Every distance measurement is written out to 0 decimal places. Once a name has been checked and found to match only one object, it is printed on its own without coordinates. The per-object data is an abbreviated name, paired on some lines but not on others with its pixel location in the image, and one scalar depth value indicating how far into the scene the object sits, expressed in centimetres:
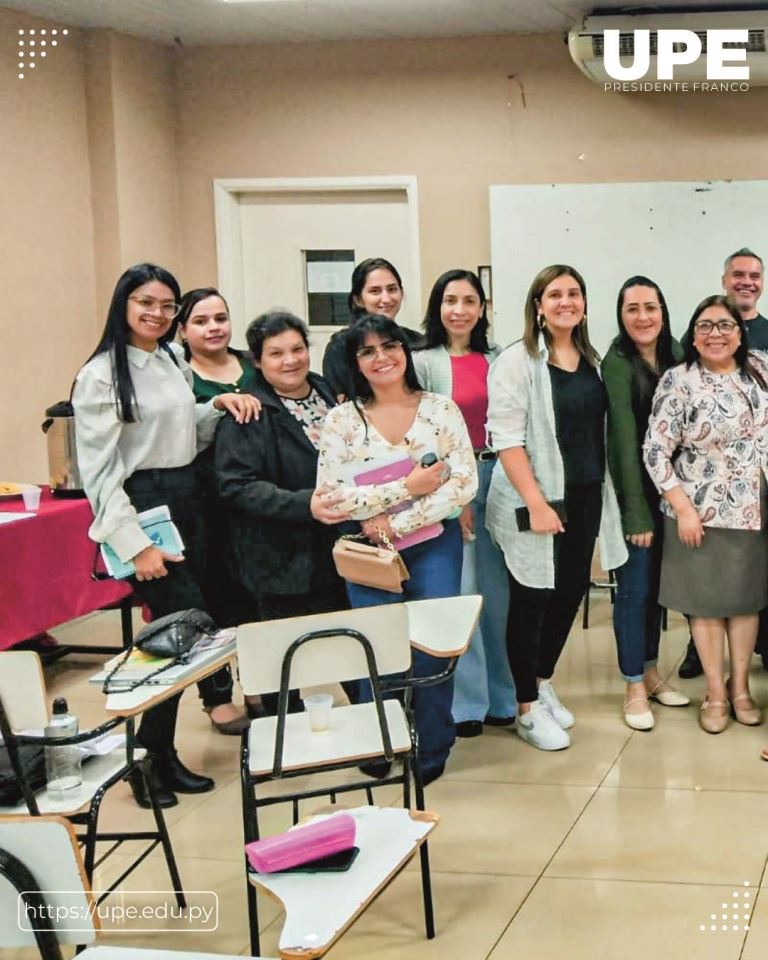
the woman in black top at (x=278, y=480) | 332
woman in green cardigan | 360
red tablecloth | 400
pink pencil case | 204
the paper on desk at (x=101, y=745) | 262
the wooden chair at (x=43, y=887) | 164
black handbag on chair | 258
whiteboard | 550
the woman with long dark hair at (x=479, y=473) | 364
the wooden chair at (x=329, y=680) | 235
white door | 586
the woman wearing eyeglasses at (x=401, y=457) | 317
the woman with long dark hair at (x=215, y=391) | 351
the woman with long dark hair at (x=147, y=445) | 305
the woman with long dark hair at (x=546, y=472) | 345
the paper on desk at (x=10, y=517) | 405
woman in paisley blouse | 352
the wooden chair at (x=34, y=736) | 230
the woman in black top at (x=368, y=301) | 364
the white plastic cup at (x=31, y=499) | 431
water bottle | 242
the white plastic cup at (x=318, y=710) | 257
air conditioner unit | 514
